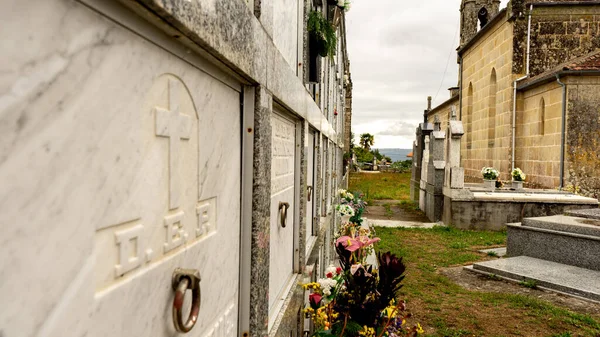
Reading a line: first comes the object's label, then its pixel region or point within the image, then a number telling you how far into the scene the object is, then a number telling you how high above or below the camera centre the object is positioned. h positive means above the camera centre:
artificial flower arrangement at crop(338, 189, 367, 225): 8.54 -1.07
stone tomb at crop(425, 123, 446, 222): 13.66 -0.62
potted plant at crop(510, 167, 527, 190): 13.63 -0.65
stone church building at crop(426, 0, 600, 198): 13.52 +2.16
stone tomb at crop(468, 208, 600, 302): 6.78 -1.66
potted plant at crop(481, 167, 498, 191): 13.76 -0.61
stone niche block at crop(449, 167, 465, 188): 12.32 -0.55
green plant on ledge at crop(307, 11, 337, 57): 4.23 +1.16
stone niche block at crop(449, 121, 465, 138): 12.49 +0.73
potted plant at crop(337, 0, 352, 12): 6.19 +2.16
